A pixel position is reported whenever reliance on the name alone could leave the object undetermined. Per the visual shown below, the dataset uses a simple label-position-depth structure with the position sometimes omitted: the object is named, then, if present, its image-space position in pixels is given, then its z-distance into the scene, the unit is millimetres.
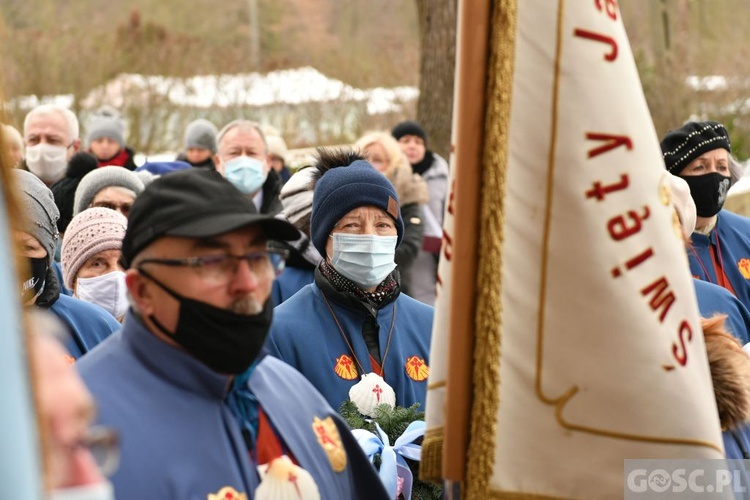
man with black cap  2785
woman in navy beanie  4652
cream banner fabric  2625
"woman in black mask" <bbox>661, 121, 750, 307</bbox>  6582
